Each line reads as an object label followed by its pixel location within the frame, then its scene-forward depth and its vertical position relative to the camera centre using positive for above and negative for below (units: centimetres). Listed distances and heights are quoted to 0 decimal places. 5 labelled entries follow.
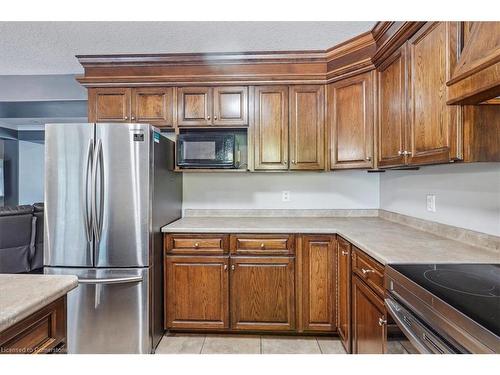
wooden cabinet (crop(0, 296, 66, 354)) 75 -43
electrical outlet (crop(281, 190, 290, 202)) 287 -8
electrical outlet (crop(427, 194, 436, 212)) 195 -11
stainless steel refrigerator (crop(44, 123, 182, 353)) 202 -28
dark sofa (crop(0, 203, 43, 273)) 329 -60
